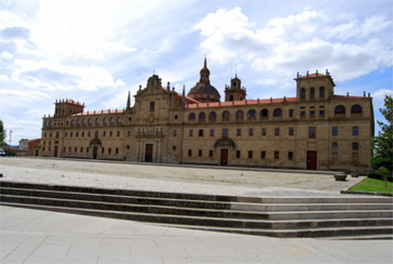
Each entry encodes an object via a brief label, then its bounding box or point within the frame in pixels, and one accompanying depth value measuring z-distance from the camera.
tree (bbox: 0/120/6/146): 89.99
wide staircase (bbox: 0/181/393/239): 8.67
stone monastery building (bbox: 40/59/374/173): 42.06
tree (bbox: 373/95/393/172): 20.98
